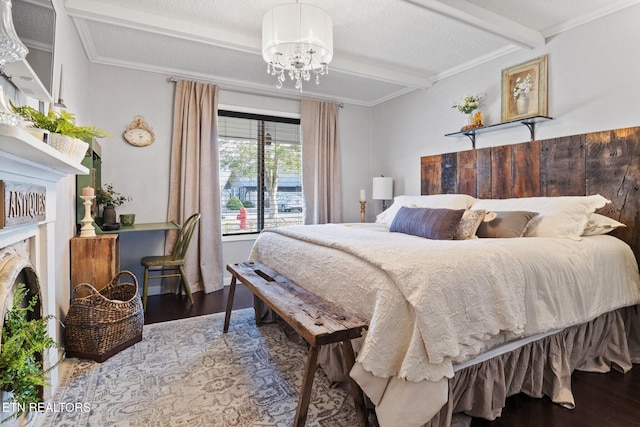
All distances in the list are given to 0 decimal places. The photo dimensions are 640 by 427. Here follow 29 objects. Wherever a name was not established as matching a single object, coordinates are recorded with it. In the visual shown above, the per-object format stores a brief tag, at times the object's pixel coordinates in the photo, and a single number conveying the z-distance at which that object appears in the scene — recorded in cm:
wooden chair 323
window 423
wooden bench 142
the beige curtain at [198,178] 375
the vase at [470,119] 341
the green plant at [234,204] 427
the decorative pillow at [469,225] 244
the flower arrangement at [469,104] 338
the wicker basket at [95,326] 213
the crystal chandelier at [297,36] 224
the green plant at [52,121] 141
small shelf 293
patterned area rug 162
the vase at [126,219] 333
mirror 128
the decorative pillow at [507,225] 233
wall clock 358
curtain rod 372
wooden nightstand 243
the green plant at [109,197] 315
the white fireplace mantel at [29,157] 88
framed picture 293
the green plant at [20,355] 114
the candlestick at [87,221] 252
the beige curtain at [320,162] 449
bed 136
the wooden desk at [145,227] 292
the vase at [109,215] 305
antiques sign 114
